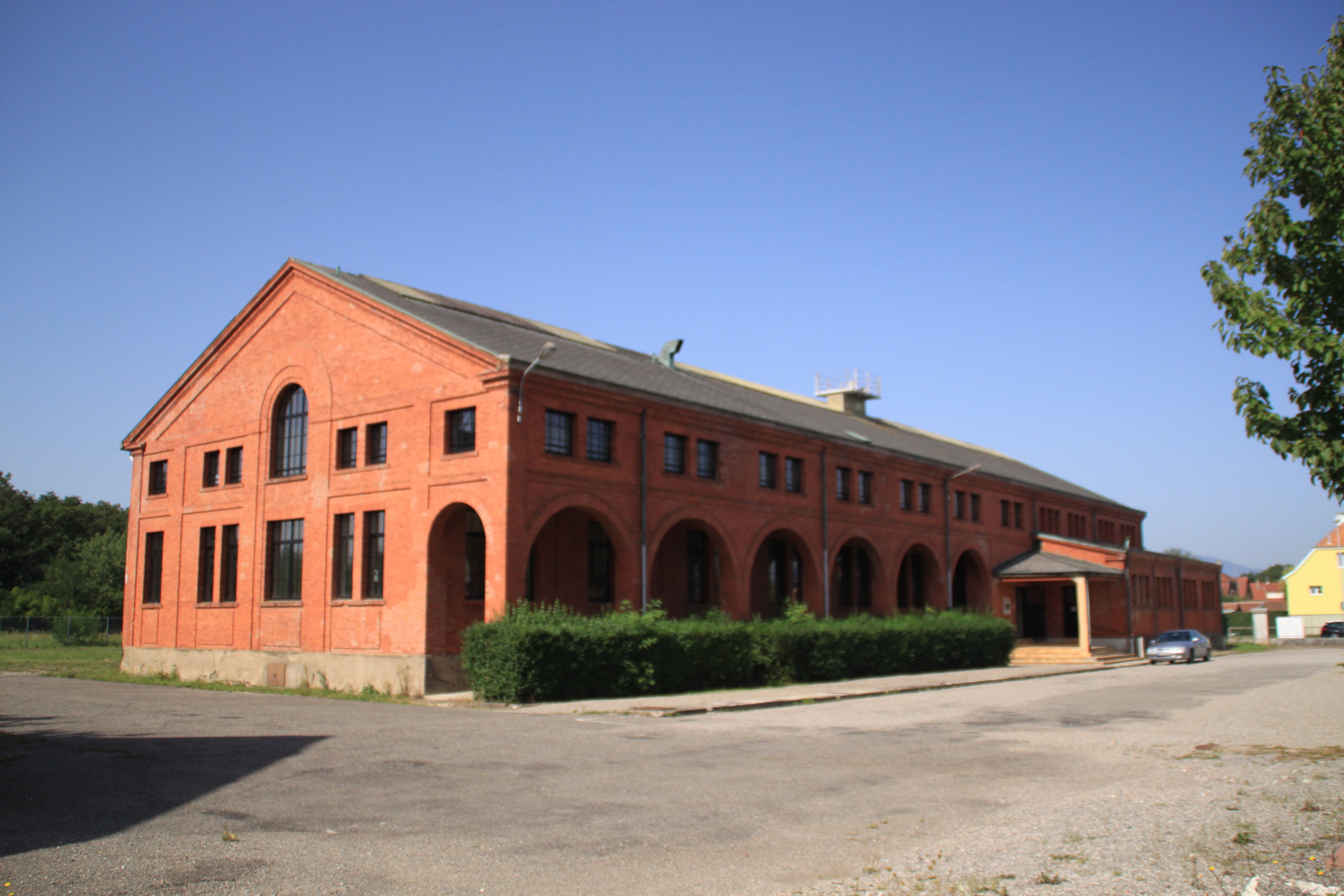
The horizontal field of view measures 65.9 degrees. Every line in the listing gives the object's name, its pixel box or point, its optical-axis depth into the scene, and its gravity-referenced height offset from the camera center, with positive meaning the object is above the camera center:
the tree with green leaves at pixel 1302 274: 9.09 +2.72
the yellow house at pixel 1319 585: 75.94 -0.69
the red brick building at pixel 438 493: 24.02 +2.24
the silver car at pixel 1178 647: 39.47 -2.73
